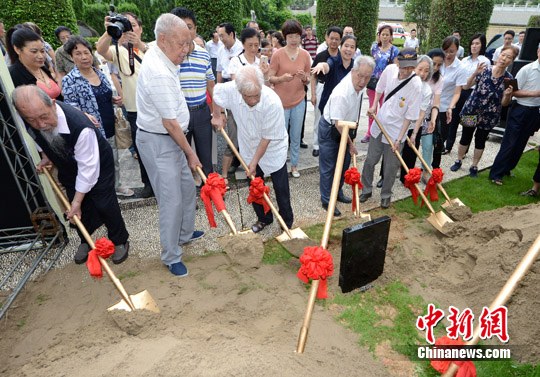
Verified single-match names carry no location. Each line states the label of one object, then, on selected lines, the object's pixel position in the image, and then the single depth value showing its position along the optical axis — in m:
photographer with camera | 4.05
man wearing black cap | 4.21
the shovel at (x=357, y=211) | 4.02
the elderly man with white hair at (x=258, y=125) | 3.29
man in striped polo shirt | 4.11
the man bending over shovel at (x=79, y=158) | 2.79
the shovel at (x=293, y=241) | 3.59
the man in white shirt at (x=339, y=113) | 3.87
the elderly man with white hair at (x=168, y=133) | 2.88
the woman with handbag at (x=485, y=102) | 5.16
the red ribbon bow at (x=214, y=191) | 3.34
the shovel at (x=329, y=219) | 2.36
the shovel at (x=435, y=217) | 4.20
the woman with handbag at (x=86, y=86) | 3.95
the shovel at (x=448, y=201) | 4.43
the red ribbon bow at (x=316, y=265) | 2.52
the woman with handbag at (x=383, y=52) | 6.62
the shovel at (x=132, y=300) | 2.83
